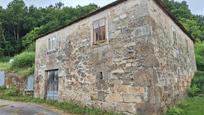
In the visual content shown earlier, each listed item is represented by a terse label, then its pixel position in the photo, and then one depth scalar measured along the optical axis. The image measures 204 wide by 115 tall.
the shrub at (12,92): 15.23
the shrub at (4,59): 27.62
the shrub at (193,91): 11.71
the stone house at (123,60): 8.34
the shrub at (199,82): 12.23
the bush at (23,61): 18.56
